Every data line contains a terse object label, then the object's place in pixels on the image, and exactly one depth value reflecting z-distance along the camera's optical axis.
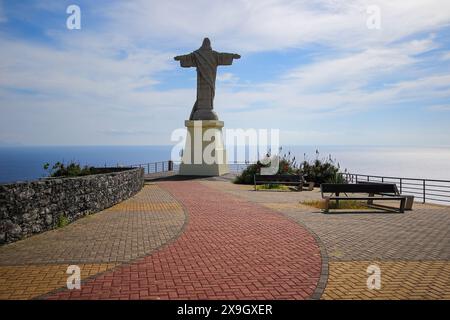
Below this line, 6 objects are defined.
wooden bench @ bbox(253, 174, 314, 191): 19.20
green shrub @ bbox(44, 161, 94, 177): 18.89
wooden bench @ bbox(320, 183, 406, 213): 12.74
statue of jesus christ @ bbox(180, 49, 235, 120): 27.55
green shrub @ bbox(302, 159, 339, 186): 21.78
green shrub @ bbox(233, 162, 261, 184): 22.81
